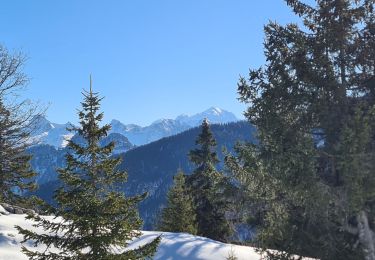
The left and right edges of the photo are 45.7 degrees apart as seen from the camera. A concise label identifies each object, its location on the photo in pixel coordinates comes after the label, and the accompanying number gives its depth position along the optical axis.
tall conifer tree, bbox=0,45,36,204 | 21.91
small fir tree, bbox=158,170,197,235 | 35.12
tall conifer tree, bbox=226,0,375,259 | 12.80
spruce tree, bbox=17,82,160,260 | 10.68
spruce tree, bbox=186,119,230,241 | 35.16
